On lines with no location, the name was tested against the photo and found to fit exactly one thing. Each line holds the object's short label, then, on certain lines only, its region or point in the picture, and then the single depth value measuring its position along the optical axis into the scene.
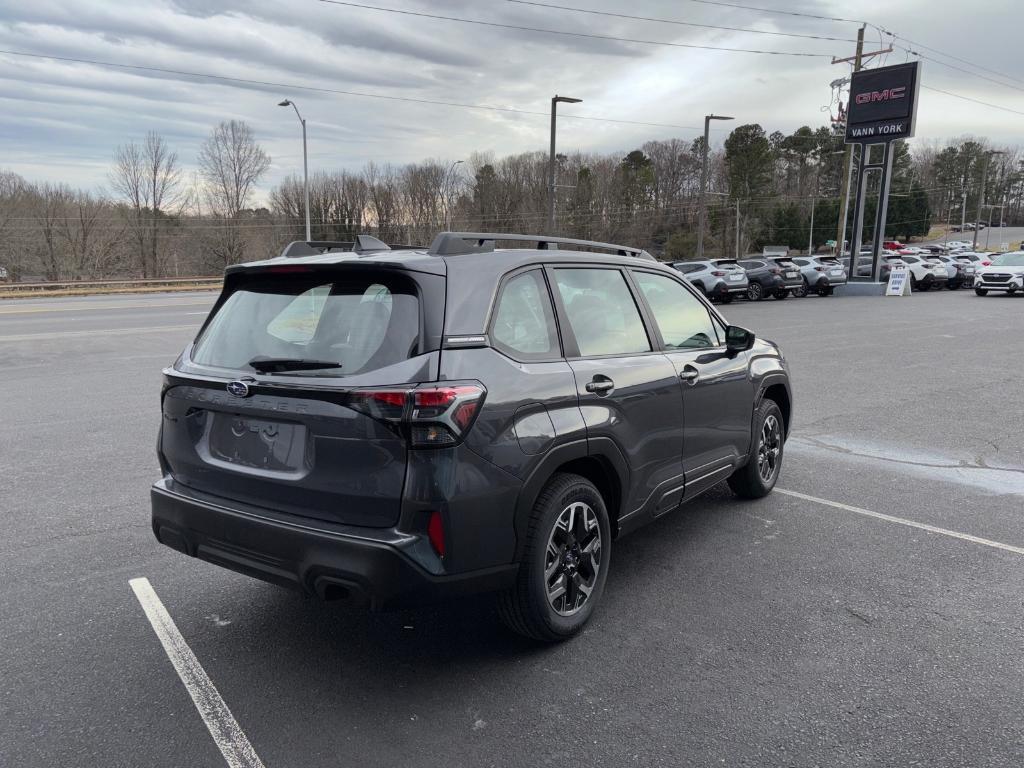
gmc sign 28.64
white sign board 31.27
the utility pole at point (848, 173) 32.57
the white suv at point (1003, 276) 29.23
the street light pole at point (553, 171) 30.02
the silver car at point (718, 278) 27.23
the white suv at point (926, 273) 35.33
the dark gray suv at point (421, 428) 2.69
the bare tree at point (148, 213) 57.31
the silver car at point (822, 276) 32.38
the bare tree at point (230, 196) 62.66
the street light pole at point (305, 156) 36.19
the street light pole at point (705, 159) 37.01
